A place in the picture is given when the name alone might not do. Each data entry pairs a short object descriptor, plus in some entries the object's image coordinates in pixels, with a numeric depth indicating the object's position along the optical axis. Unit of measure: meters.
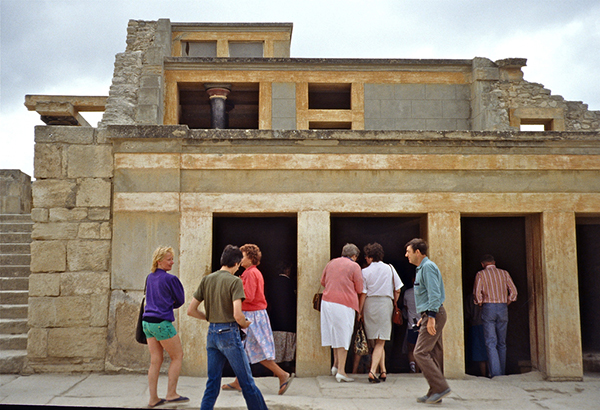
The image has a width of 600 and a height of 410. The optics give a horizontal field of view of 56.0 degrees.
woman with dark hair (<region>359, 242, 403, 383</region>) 6.83
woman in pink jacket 6.71
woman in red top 6.09
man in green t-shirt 4.69
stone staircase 7.11
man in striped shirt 7.47
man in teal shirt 5.66
